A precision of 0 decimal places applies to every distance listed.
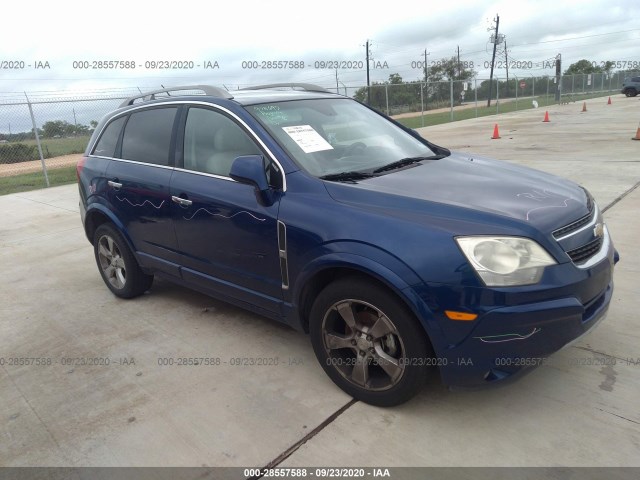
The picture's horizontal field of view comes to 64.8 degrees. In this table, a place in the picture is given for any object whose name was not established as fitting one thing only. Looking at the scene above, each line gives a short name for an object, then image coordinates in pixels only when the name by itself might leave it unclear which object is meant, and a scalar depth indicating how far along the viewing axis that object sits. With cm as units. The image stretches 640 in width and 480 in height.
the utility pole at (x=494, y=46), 5009
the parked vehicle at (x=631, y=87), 4056
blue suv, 237
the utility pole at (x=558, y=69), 3725
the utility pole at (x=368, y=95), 2474
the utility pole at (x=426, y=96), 3046
